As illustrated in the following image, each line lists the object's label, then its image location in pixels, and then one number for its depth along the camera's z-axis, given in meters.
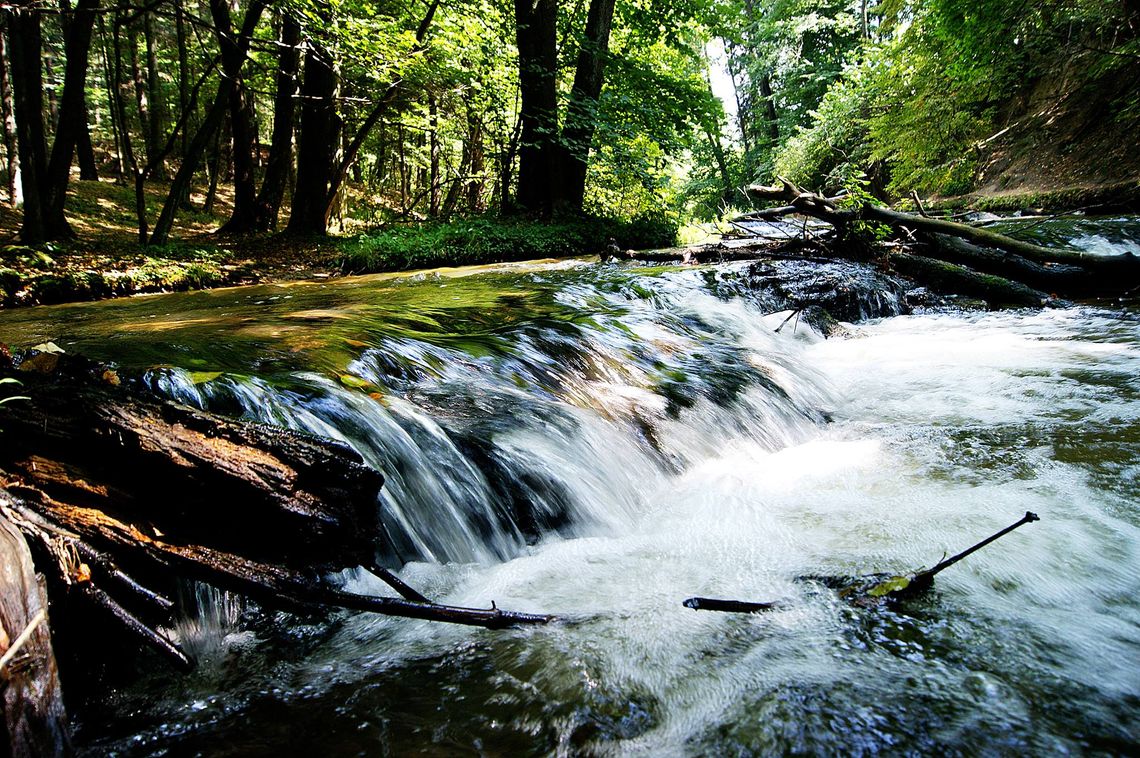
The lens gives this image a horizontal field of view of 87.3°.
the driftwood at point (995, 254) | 7.32
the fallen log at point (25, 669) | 1.12
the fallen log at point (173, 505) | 1.52
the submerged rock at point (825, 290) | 7.55
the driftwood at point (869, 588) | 1.94
